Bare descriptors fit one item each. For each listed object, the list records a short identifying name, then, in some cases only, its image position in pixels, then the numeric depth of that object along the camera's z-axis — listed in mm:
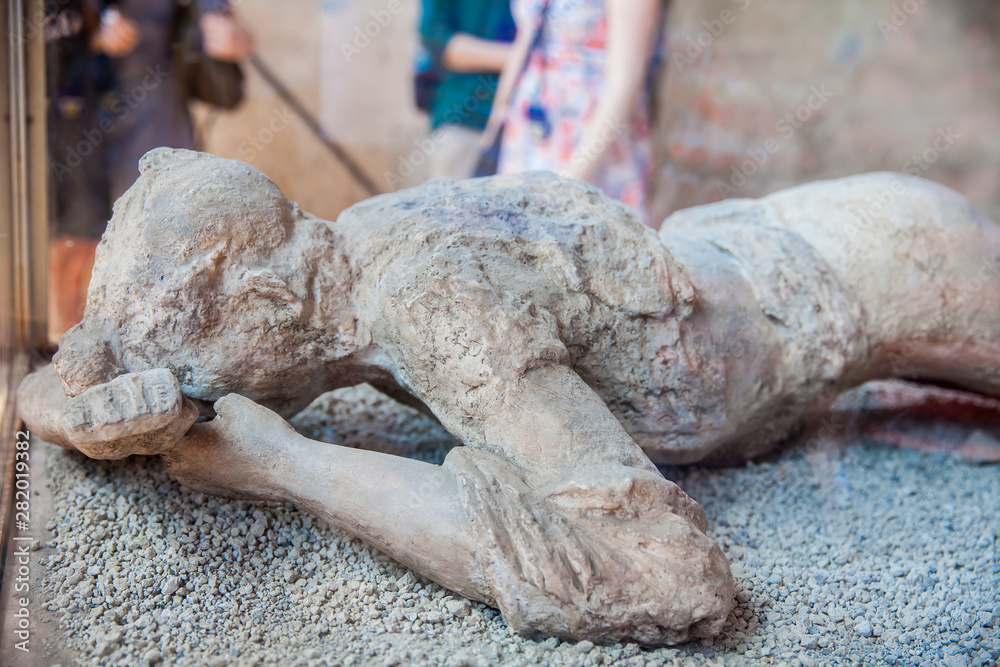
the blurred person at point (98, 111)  2953
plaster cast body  1643
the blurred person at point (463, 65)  3635
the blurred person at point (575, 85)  3545
